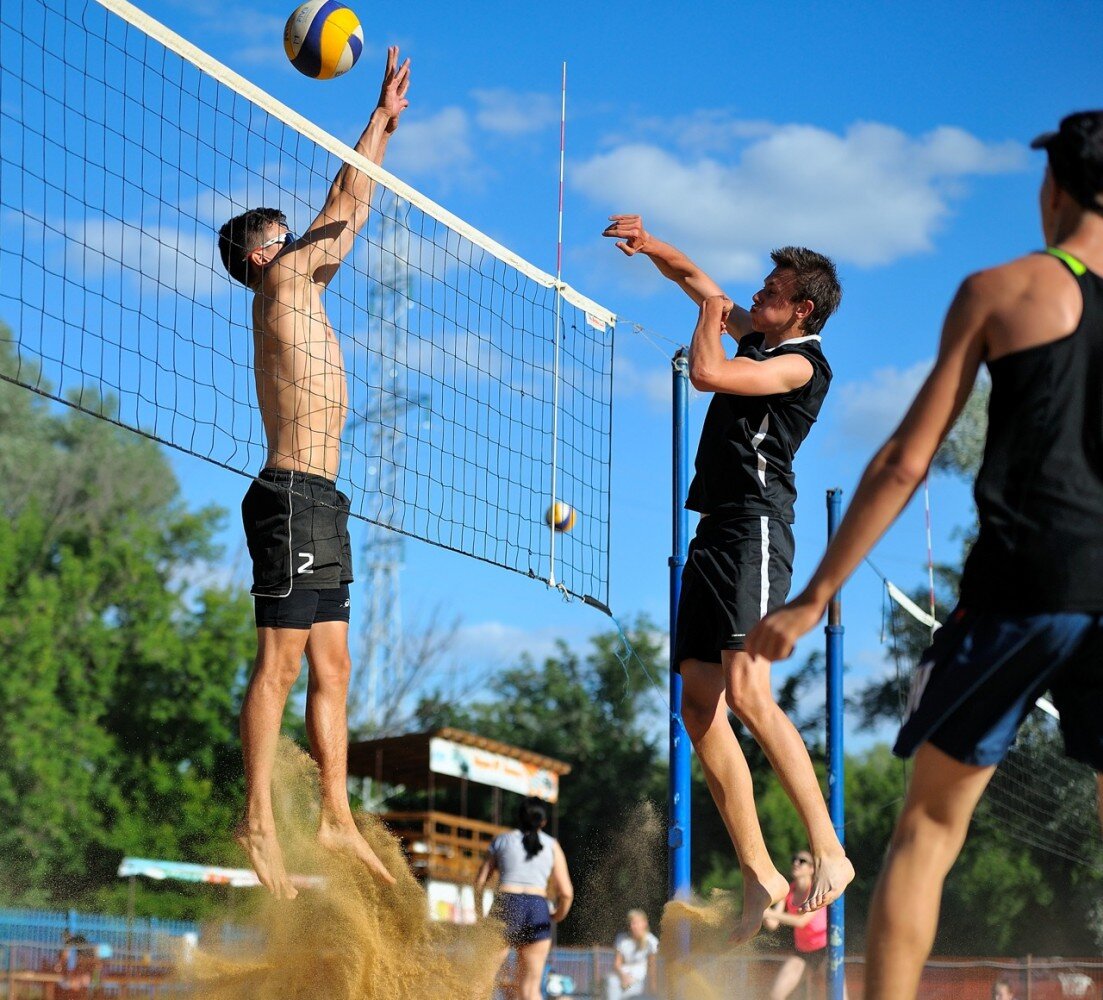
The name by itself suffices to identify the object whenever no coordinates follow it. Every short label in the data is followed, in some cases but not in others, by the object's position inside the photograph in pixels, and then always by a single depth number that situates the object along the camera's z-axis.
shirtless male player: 5.26
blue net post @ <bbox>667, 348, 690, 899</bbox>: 6.41
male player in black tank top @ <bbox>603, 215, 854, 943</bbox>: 5.05
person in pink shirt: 9.29
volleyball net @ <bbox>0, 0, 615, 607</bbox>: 5.20
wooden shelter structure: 23.95
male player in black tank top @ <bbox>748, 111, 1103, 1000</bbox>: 2.84
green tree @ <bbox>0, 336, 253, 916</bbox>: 30.73
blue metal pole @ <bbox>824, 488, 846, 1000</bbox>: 7.96
